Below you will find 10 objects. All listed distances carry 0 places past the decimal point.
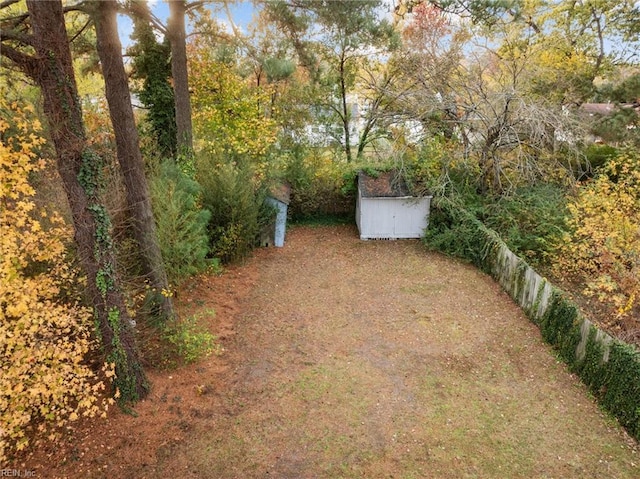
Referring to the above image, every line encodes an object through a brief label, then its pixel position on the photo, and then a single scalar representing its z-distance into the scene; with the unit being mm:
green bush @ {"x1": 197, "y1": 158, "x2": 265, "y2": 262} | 10719
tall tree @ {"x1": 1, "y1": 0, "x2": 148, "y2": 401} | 4402
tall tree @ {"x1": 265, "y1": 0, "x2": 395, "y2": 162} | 9617
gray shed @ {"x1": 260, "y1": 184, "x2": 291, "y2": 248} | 12942
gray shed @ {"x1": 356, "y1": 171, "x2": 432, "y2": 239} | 13133
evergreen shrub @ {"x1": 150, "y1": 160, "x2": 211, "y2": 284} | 8156
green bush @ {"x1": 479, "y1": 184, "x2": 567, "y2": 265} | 10391
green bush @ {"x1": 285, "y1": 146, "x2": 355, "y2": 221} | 15055
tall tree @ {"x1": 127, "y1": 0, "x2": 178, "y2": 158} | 11445
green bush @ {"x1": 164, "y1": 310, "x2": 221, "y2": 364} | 6711
